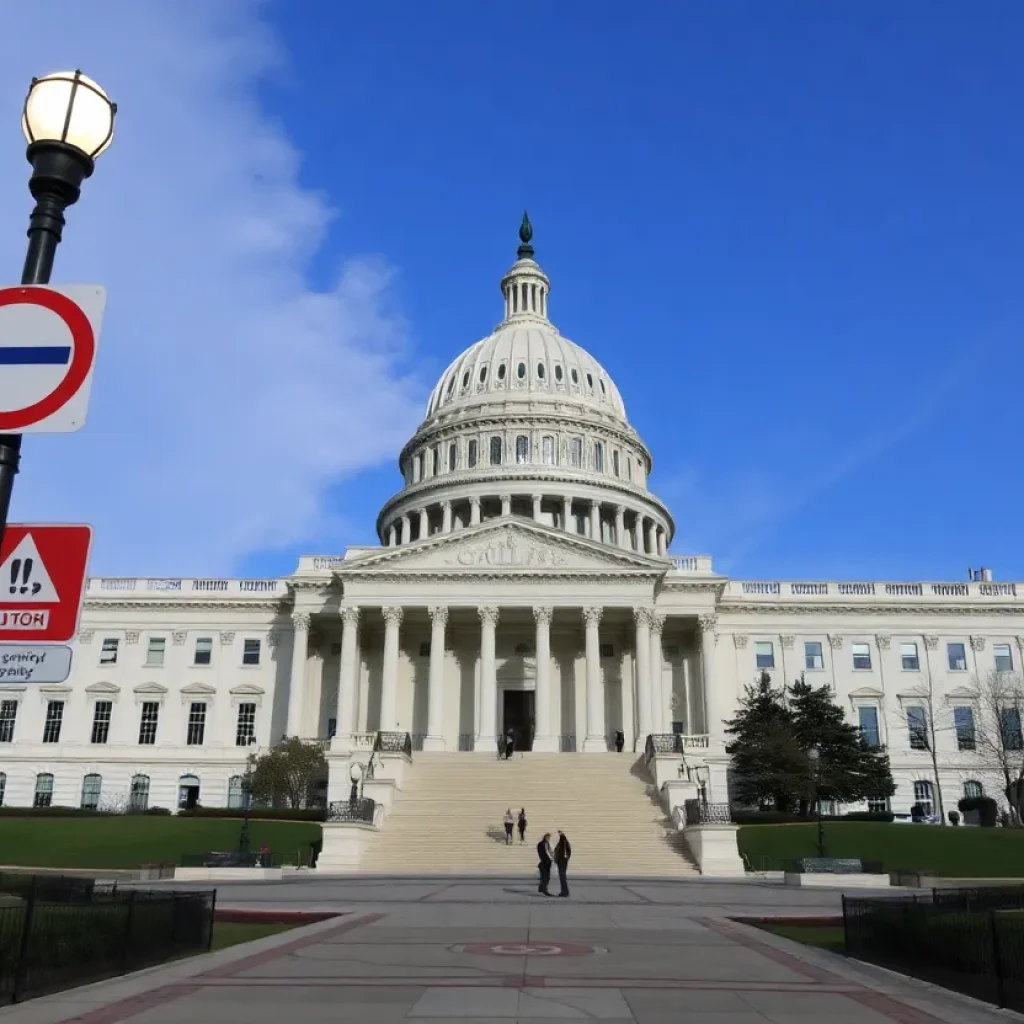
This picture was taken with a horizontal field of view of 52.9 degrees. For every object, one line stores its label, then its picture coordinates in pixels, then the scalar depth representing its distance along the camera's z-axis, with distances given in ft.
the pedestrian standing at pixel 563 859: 96.12
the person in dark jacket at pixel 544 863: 99.91
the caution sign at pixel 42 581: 20.63
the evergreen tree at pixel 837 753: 210.38
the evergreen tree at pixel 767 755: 200.44
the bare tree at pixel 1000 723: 246.27
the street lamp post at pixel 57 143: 22.90
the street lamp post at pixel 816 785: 142.92
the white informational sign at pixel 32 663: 20.26
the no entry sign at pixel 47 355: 21.06
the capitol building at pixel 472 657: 237.04
